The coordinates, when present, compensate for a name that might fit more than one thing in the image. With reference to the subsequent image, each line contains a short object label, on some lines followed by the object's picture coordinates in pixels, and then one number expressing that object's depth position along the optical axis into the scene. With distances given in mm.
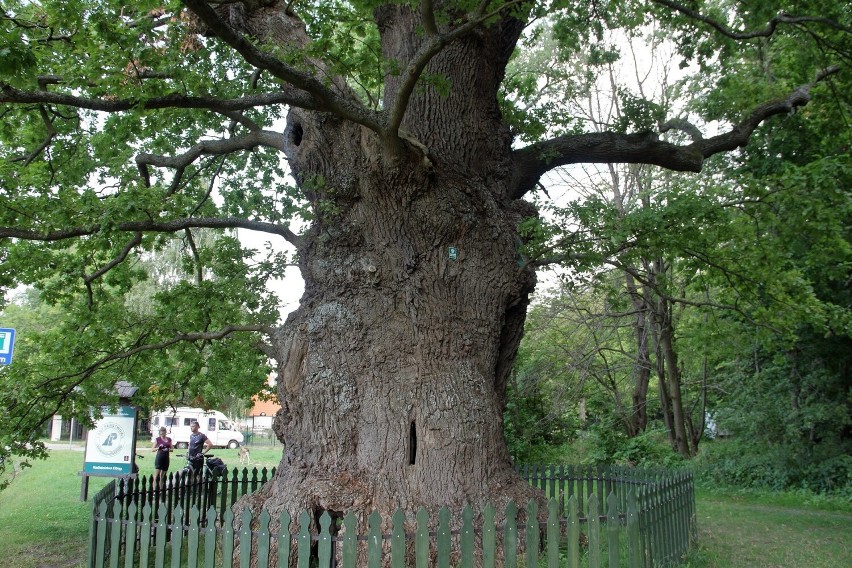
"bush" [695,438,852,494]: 16141
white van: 38844
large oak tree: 7516
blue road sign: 8422
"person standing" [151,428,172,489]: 15164
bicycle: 13633
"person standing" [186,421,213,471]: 14420
